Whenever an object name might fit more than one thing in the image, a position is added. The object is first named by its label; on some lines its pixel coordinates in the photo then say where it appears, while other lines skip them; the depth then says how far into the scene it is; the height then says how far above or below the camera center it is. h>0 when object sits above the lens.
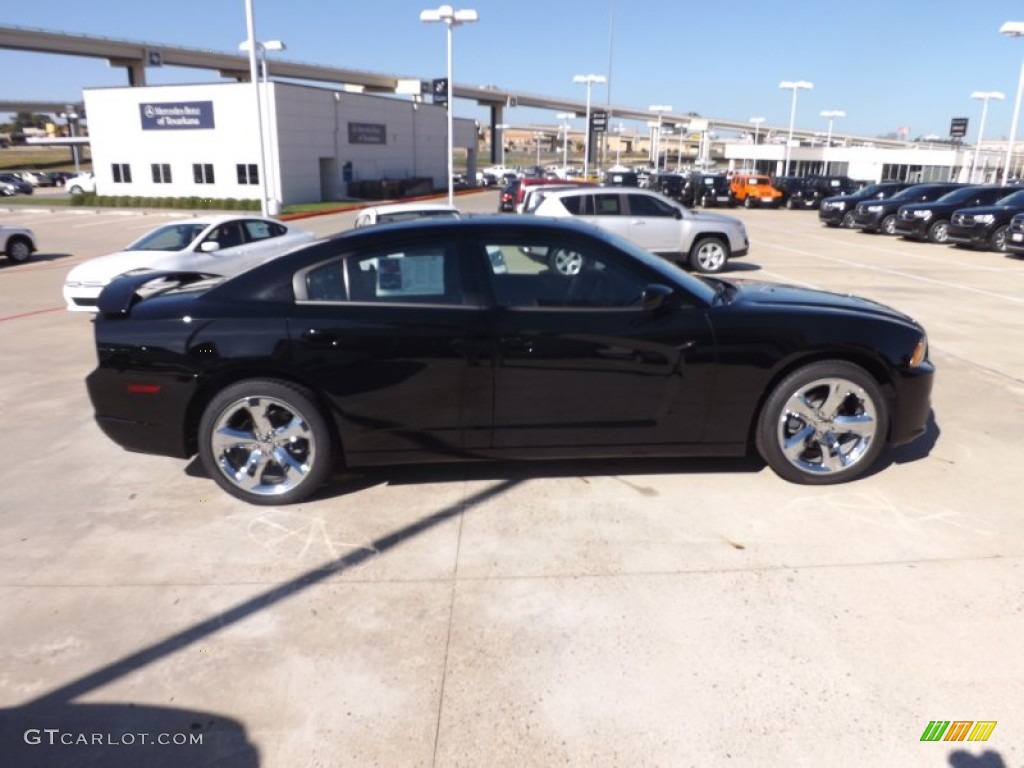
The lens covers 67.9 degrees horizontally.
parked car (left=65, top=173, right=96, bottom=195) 47.22 -1.20
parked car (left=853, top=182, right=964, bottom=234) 22.92 -0.74
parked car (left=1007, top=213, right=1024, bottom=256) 15.86 -1.01
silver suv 14.22 -0.82
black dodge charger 4.14 -1.01
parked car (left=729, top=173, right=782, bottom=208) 36.16 -0.59
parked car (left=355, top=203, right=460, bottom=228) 12.16 -0.65
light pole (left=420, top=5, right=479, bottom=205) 22.53 +4.51
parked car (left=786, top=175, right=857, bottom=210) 36.12 -0.42
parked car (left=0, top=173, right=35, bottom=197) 51.21 -1.34
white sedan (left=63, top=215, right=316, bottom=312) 10.22 -1.20
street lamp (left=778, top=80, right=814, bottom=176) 50.44 +6.07
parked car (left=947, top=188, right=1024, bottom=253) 17.59 -0.89
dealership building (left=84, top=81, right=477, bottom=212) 38.06 +1.35
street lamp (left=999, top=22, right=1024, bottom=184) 26.08 +5.17
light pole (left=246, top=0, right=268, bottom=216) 21.30 +2.55
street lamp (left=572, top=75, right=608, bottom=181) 43.69 +5.41
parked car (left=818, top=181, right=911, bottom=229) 25.12 -0.91
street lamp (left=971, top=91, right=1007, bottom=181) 40.84 +4.61
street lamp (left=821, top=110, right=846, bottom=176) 64.25 +5.50
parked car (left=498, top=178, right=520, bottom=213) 27.84 -0.86
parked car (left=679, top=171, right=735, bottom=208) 35.38 -0.50
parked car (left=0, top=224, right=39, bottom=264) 16.26 -1.66
